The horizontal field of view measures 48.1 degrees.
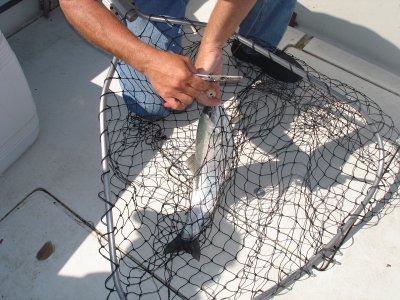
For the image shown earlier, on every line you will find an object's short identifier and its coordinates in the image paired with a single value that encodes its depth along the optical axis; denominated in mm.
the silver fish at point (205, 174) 1708
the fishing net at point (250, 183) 1724
